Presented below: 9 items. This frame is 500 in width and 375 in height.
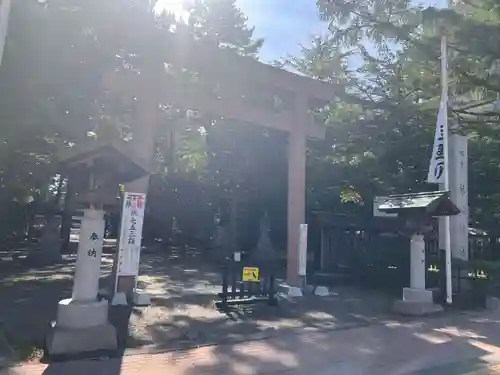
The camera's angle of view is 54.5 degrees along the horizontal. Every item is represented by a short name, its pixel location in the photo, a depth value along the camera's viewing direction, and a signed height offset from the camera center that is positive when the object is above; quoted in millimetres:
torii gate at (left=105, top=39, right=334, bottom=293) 10141 +3597
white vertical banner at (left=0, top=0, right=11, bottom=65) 6270 +2874
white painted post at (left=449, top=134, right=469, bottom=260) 12133 +1839
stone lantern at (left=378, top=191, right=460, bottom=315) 10242 +825
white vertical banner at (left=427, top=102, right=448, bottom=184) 11055 +2587
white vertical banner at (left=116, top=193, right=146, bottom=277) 9133 +285
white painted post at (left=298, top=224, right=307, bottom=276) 11733 +128
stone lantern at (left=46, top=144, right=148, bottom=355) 6496 +25
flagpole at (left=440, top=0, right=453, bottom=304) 10654 +2667
